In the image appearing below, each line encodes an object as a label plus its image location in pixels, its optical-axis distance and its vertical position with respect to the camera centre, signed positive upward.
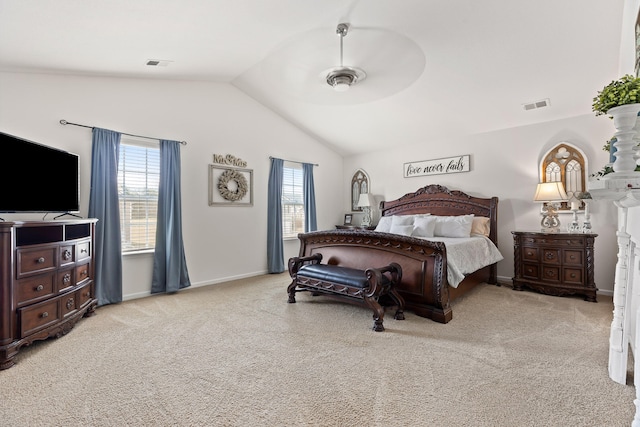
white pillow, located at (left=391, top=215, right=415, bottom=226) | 4.73 -0.09
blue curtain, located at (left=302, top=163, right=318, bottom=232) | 6.08 +0.35
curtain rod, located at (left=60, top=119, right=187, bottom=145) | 3.43 +1.04
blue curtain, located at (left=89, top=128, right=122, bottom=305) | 3.58 +0.01
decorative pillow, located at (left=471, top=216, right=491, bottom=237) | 4.62 -0.17
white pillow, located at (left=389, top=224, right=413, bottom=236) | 4.44 -0.22
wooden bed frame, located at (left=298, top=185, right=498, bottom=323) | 3.03 -0.47
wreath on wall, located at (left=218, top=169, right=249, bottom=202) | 4.84 +0.48
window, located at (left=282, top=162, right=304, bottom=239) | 5.87 +0.26
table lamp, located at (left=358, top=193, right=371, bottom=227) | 6.14 +0.17
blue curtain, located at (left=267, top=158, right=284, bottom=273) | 5.44 -0.16
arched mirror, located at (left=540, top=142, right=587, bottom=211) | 4.13 +0.65
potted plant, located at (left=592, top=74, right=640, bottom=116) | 1.41 +0.58
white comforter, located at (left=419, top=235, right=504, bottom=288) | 3.09 -0.49
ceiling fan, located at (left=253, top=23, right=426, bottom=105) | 3.38 +1.94
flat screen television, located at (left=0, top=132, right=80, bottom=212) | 2.51 +0.33
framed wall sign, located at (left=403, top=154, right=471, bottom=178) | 5.14 +0.87
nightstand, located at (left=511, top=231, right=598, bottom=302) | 3.74 -0.62
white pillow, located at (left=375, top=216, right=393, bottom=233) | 4.96 -0.18
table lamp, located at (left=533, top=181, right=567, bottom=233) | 3.99 +0.20
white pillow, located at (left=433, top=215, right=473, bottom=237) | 4.43 -0.17
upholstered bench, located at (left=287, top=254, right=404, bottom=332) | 2.93 -0.73
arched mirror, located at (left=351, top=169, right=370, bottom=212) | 6.55 +0.62
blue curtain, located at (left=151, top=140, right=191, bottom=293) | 4.16 -0.20
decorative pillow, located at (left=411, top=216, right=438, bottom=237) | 4.49 -0.19
